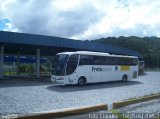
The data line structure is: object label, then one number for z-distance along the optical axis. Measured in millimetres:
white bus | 11686
